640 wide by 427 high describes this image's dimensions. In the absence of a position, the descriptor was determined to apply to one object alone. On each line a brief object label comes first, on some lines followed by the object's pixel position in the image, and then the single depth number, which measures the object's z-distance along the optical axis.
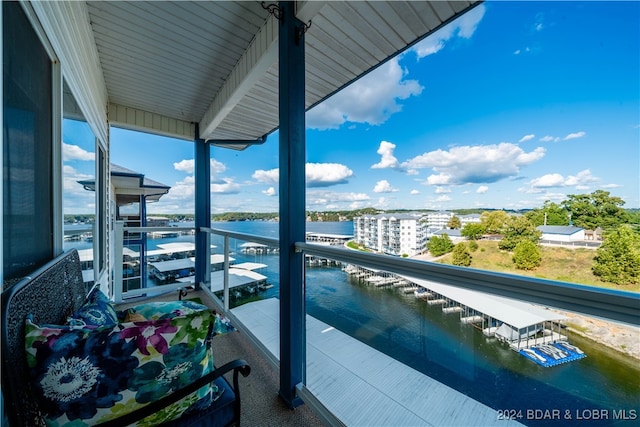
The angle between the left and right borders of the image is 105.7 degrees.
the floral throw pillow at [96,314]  1.12
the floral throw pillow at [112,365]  0.71
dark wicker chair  0.67
